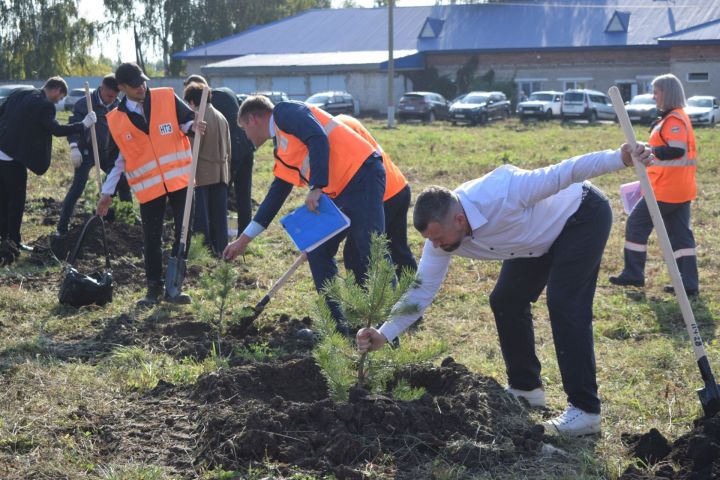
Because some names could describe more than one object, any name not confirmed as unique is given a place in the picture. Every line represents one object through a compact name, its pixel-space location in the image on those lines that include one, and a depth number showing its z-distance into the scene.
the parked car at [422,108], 37.81
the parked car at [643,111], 32.62
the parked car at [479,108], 34.97
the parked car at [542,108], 36.72
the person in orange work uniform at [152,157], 7.21
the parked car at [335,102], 38.28
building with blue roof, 42.84
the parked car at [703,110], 31.92
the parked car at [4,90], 35.01
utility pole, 34.66
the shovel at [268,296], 6.54
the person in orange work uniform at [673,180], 7.40
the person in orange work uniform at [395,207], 6.15
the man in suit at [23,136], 9.00
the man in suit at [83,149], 9.96
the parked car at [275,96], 39.20
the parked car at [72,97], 38.34
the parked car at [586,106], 35.38
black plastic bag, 7.14
